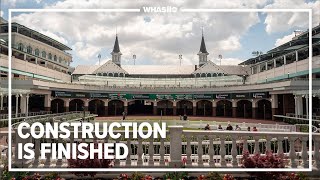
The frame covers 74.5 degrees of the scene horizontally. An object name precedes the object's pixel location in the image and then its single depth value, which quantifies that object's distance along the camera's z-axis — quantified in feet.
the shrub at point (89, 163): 20.33
